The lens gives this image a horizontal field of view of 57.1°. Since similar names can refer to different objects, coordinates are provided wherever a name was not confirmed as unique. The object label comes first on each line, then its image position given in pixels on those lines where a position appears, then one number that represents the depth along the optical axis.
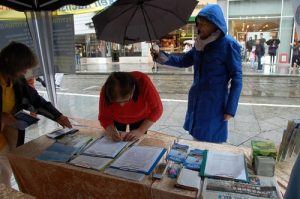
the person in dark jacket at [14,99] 1.92
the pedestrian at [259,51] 10.87
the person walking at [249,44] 12.48
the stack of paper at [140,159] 1.58
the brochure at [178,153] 1.65
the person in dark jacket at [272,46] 11.49
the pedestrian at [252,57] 11.66
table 1.44
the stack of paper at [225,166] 1.45
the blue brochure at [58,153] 1.78
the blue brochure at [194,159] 1.56
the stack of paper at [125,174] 1.50
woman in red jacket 2.02
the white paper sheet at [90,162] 1.65
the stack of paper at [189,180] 1.38
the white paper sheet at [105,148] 1.79
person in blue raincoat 2.11
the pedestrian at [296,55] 11.17
